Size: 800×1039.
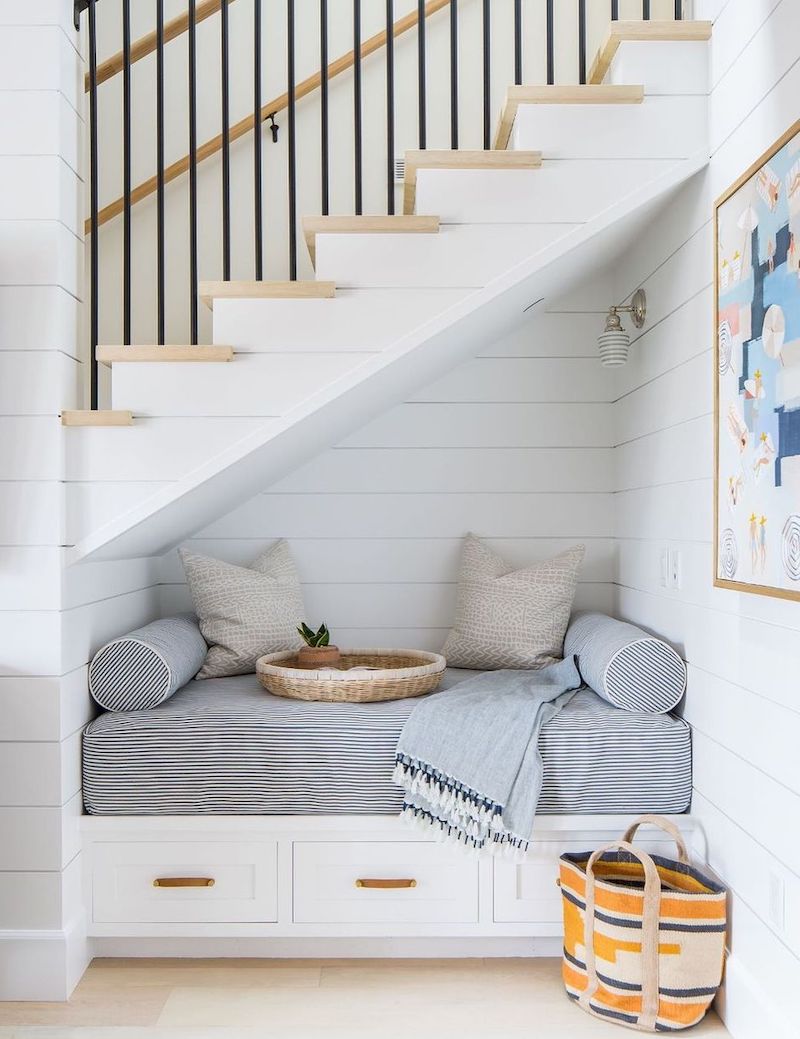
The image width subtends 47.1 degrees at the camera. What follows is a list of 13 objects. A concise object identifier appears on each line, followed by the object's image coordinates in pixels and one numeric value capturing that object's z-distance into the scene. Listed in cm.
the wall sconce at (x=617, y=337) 273
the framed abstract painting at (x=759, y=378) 165
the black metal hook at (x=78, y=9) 227
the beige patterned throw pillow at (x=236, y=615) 282
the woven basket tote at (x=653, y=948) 196
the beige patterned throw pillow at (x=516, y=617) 286
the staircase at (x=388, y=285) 217
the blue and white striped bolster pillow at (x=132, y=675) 231
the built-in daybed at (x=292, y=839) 225
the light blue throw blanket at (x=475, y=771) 215
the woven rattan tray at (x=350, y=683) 243
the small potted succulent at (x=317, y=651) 258
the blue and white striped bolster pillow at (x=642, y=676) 229
